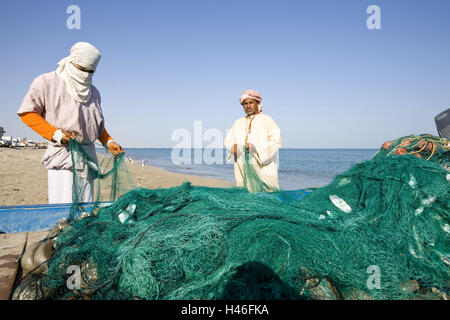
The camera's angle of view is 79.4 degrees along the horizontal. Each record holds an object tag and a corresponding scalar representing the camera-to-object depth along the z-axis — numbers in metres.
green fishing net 1.60
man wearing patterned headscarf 4.36
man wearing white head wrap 2.65
